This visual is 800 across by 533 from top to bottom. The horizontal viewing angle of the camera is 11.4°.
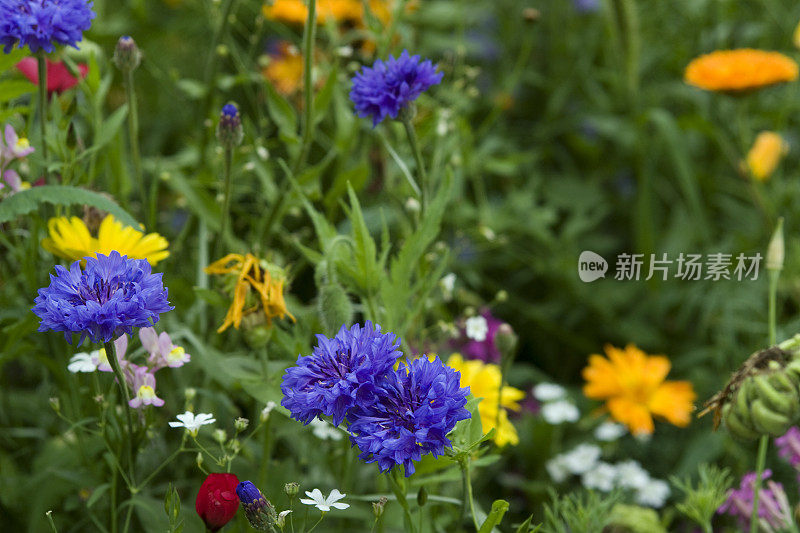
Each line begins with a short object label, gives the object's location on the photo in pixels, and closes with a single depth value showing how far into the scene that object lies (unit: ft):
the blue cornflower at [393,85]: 5.58
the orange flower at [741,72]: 6.41
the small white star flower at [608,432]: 6.33
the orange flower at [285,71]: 6.60
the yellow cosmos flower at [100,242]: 5.62
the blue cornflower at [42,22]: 5.50
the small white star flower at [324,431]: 5.74
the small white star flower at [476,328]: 5.85
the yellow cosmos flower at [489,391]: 5.84
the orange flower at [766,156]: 6.66
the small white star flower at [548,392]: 6.29
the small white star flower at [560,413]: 6.24
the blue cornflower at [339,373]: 5.29
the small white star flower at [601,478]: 6.13
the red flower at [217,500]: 5.41
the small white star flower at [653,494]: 6.14
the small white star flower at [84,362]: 5.53
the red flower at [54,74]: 5.93
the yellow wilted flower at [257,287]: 5.58
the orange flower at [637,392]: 6.33
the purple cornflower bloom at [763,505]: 5.67
